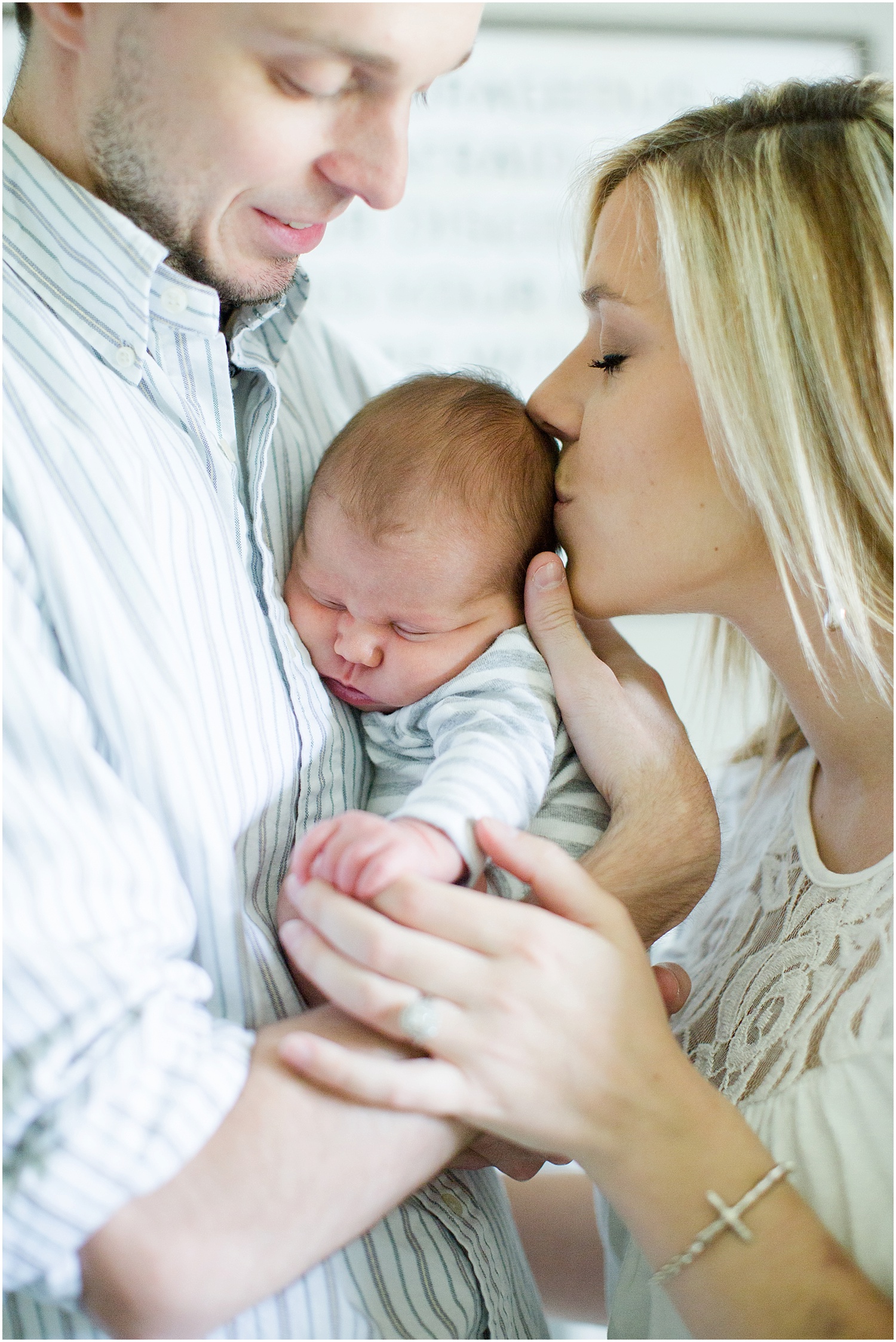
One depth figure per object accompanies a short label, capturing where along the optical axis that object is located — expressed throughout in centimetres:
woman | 83
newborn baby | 117
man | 74
